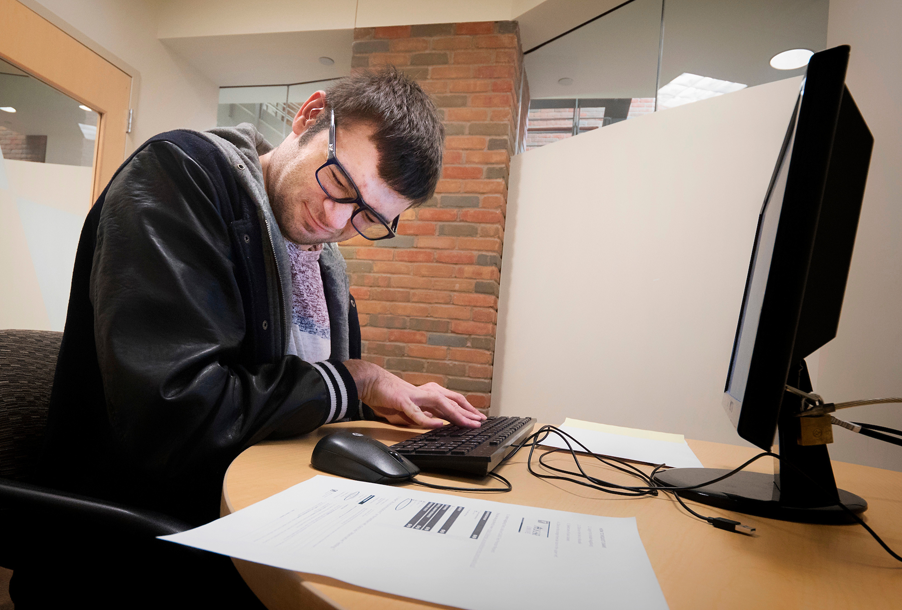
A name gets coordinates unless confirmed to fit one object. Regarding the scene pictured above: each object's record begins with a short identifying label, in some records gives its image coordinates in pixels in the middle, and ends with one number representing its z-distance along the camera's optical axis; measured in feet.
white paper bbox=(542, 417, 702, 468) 3.00
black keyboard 2.13
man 2.12
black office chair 1.85
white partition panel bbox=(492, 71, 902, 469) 7.18
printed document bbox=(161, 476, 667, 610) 1.08
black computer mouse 1.90
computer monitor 1.47
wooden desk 1.13
